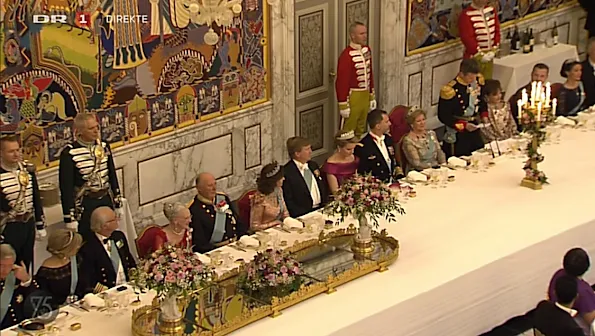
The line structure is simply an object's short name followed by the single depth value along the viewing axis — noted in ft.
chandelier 29.01
